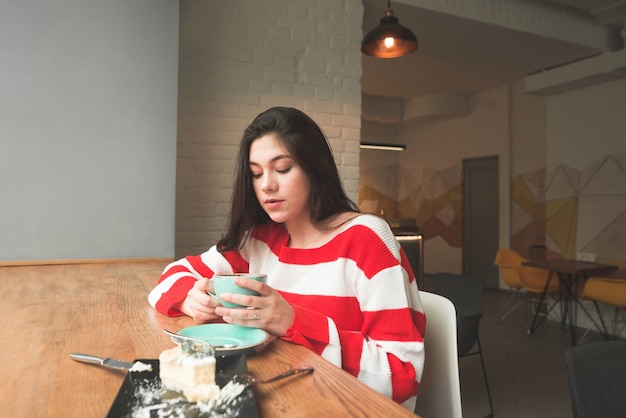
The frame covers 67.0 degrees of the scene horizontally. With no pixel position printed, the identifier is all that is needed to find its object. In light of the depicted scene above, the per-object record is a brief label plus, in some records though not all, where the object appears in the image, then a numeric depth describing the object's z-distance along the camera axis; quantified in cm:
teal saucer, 84
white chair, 109
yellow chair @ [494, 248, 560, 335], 509
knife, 73
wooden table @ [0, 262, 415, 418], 60
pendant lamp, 300
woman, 92
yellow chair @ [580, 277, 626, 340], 418
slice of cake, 61
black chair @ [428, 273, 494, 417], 264
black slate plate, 56
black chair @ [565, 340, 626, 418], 109
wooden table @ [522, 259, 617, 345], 445
